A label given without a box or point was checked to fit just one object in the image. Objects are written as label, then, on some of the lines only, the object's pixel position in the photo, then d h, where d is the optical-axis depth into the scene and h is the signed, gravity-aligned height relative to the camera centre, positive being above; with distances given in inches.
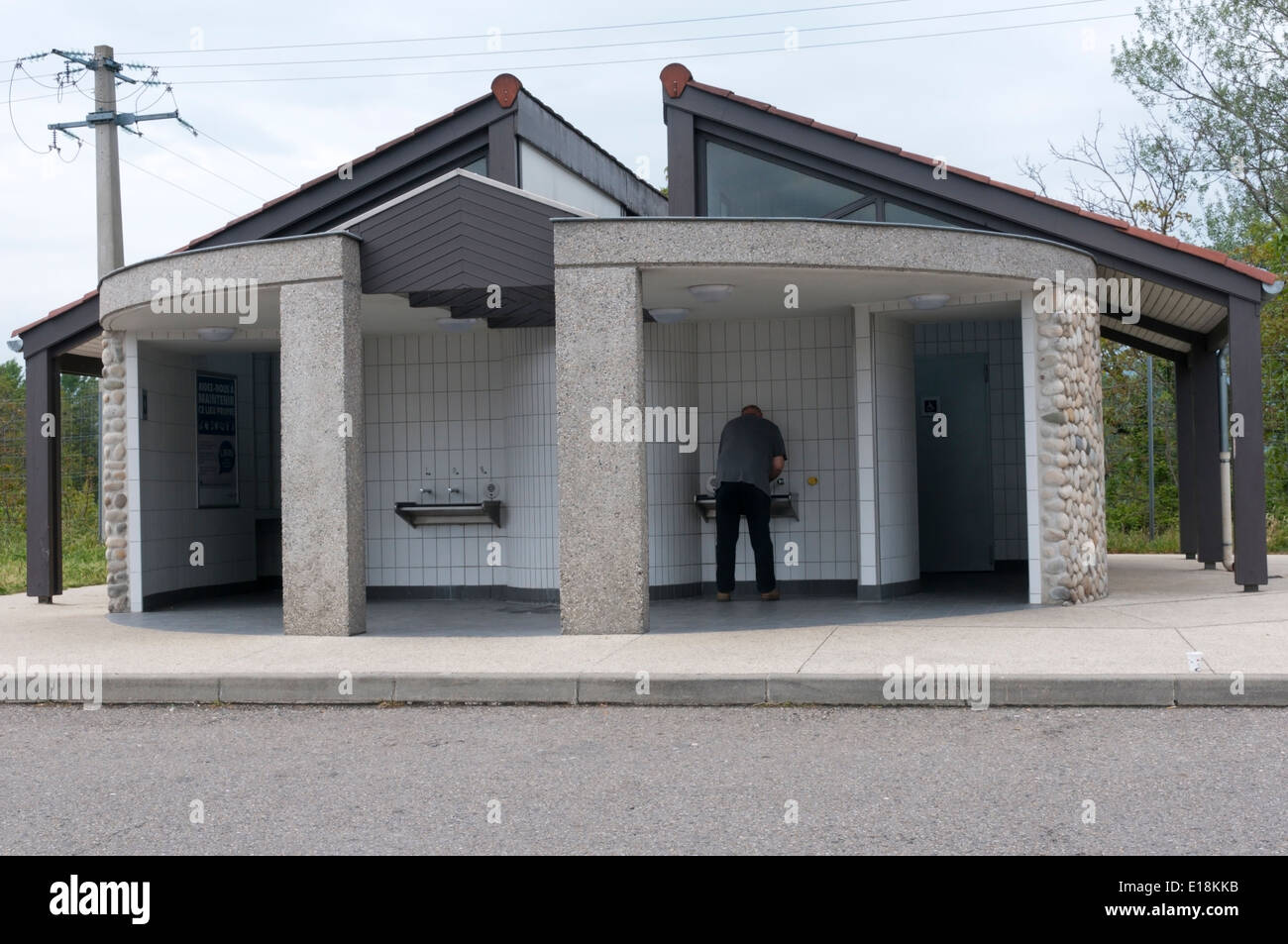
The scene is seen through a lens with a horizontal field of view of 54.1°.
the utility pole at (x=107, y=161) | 779.4 +214.1
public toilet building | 383.9 +44.8
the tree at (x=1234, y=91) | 960.9 +299.4
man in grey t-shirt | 462.0 +1.1
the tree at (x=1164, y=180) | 996.6 +237.4
